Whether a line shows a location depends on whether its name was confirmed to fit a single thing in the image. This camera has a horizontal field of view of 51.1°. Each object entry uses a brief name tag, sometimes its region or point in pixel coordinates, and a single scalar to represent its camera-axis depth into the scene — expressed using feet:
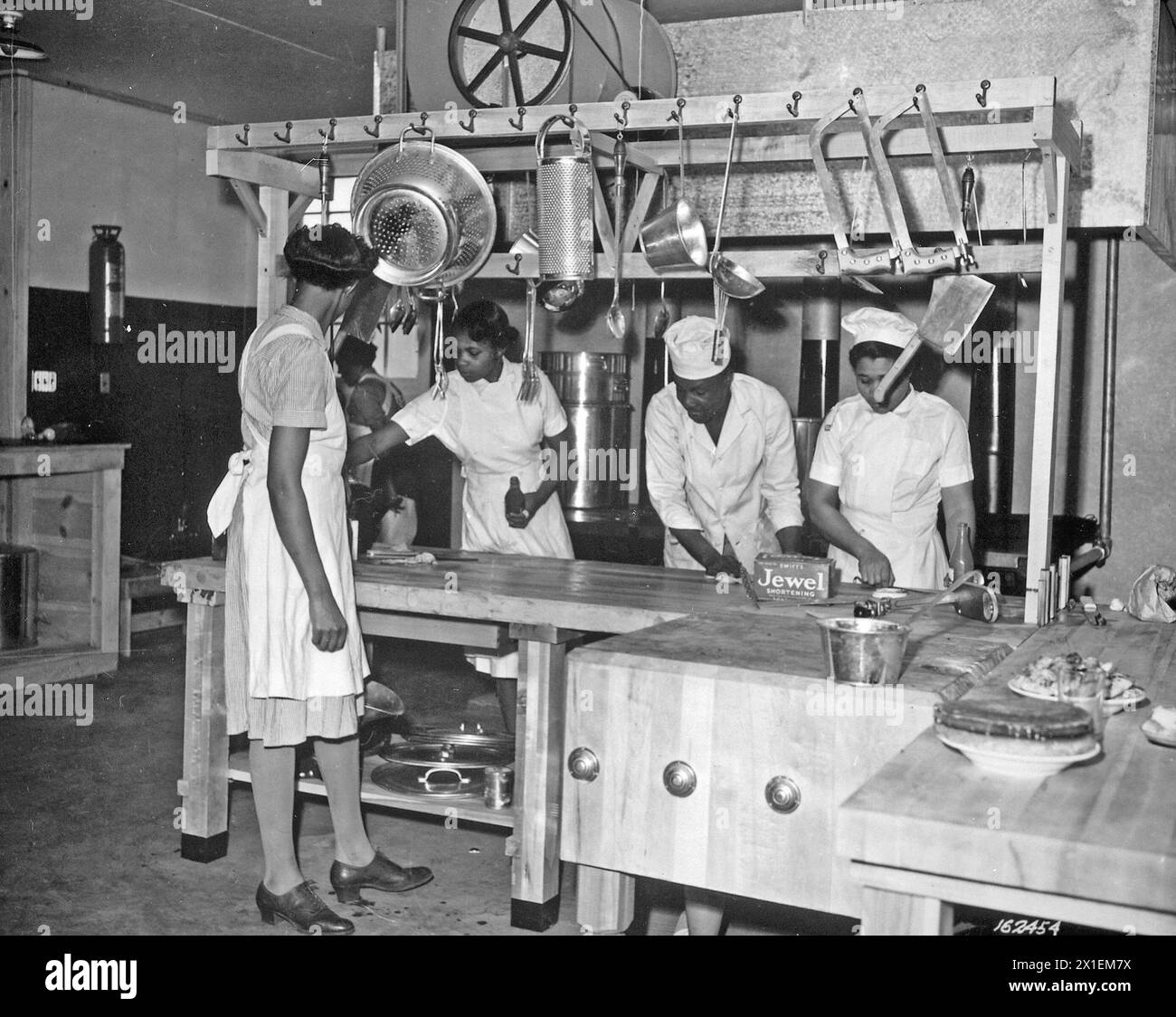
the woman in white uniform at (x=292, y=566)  9.45
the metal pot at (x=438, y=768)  11.55
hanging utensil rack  9.40
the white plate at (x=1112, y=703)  6.52
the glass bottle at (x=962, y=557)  10.39
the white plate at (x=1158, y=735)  5.83
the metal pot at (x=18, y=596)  19.13
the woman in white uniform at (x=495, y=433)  13.52
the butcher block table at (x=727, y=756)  6.86
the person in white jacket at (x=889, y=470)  12.29
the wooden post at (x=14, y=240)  21.84
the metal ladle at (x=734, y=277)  10.85
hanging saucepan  11.05
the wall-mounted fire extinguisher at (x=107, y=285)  22.67
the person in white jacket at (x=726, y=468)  13.21
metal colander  11.89
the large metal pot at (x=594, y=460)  16.83
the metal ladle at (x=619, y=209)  10.95
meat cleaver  9.69
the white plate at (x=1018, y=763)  5.37
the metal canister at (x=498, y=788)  11.12
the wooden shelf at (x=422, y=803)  10.95
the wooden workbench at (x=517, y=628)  9.92
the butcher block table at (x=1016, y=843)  4.64
